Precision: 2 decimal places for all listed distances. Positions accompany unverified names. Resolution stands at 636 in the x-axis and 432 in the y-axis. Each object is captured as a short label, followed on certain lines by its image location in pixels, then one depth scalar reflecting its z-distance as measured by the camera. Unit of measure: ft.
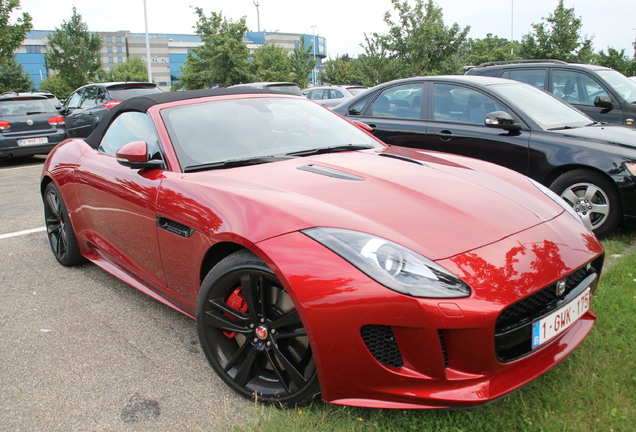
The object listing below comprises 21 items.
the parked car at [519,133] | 14.99
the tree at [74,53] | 108.78
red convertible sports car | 6.27
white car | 51.67
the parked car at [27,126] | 34.40
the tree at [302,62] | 119.24
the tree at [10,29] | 62.13
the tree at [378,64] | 79.60
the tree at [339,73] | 172.91
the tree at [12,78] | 72.57
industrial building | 370.94
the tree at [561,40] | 71.46
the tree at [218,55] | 81.30
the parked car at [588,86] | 23.67
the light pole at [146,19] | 102.49
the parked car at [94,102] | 36.19
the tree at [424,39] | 76.95
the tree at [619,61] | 85.87
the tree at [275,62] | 99.14
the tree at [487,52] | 136.35
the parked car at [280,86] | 42.71
